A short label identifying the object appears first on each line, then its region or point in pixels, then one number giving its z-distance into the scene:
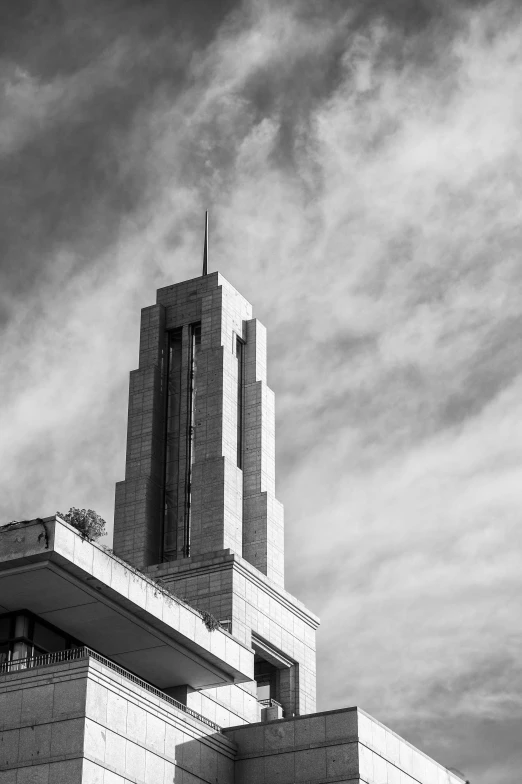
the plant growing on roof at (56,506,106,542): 51.12
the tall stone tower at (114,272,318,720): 72.62
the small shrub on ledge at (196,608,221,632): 58.22
